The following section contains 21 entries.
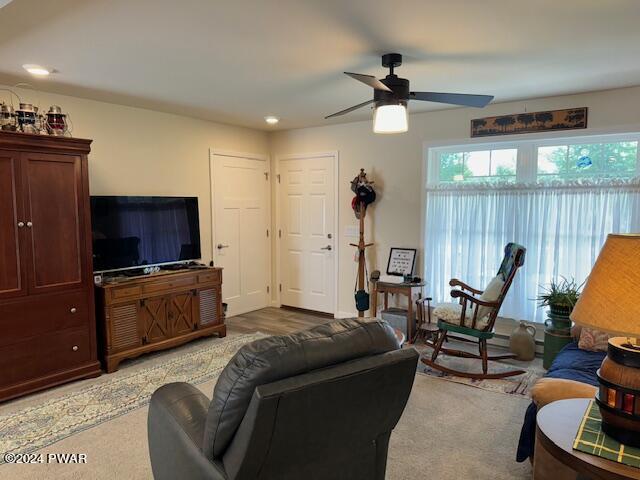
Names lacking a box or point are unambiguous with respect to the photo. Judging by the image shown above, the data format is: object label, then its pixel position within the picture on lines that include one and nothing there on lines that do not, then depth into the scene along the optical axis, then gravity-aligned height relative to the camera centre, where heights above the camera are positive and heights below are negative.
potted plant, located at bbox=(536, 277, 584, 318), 3.63 -0.79
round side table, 1.29 -0.80
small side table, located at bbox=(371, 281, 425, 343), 4.41 -0.89
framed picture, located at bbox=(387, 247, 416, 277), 4.73 -0.63
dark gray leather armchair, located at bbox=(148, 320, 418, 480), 1.32 -0.69
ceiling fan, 2.76 +0.70
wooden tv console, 3.68 -1.01
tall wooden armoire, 3.09 -0.46
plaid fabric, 1.33 -0.78
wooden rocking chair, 3.47 -0.94
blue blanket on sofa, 2.22 -0.99
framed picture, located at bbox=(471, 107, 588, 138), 3.86 +0.78
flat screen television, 3.86 -0.26
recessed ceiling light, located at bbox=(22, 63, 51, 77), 2.97 +0.96
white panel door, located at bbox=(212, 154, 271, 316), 5.27 -0.32
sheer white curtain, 3.76 -0.23
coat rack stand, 5.04 -0.56
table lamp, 1.28 -0.35
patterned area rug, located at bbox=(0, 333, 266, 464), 2.67 -1.43
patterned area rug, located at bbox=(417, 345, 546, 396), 3.38 -1.44
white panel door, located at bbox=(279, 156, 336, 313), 5.51 -0.37
